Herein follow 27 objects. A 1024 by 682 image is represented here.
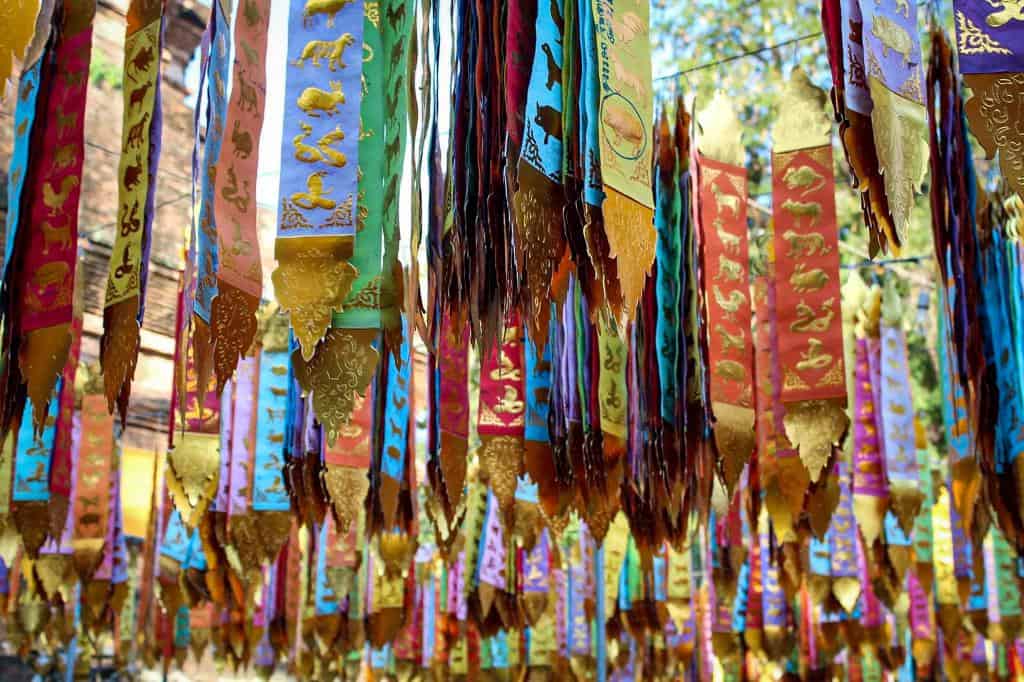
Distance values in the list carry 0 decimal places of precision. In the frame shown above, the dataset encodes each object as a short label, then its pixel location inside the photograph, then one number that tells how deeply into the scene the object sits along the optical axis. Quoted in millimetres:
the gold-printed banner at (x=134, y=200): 3670
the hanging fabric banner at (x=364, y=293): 3246
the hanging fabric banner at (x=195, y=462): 5648
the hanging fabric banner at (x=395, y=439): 4930
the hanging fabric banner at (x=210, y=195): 3320
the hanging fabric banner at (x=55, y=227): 3652
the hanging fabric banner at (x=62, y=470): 5516
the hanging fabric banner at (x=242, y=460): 5742
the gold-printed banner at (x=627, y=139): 2861
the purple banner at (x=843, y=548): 7105
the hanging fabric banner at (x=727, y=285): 4773
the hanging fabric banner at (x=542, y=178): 2904
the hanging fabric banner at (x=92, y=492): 6777
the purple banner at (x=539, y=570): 7711
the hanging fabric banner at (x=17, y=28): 2766
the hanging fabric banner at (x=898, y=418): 6188
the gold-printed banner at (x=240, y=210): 3324
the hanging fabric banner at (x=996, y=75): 2590
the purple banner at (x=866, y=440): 6160
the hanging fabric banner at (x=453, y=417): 4809
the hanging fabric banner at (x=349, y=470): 4887
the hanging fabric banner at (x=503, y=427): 4980
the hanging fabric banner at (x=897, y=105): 2908
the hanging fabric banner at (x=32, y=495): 5488
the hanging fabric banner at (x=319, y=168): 3219
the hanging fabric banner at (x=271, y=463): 5711
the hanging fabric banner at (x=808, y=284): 4676
